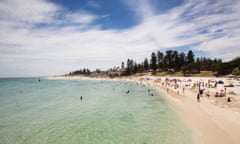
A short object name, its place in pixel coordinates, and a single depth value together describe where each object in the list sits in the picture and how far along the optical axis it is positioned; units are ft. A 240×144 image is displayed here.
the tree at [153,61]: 329.93
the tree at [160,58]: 328.70
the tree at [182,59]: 303.15
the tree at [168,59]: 311.88
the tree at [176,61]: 305.14
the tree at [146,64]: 370.49
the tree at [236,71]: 184.28
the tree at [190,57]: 299.38
